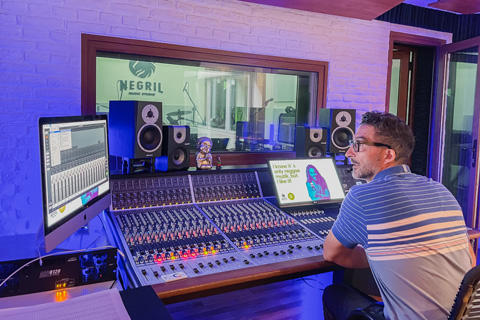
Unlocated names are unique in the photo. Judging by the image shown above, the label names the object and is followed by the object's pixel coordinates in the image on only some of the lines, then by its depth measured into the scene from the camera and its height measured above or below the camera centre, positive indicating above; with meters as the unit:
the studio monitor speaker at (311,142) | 3.05 -0.19
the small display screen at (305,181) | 2.43 -0.39
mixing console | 1.62 -0.53
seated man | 1.41 -0.41
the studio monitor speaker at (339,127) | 3.18 -0.08
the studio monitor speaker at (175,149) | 2.51 -0.23
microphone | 4.02 +0.11
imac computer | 1.37 -0.24
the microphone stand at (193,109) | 4.25 +0.03
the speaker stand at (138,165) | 2.45 -0.32
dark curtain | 4.12 +0.98
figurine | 2.61 -0.26
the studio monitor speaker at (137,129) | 2.42 -0.11
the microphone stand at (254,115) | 4.02 -0.03
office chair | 1.17 -0.50
